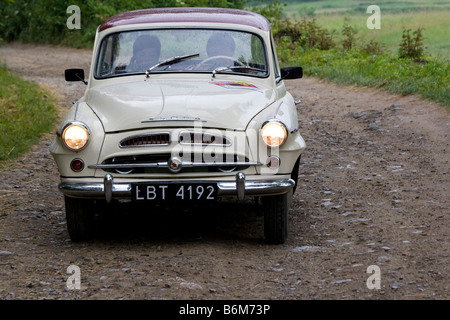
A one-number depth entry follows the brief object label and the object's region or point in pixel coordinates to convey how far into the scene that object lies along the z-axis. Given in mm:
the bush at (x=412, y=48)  18019
